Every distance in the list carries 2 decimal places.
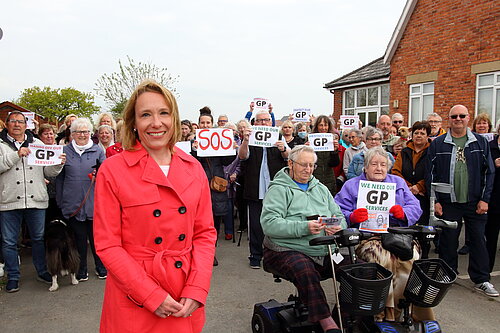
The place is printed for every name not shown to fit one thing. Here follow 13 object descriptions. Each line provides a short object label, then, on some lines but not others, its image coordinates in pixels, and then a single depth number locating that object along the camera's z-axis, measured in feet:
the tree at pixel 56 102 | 207.10
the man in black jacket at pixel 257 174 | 20.40
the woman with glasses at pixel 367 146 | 21.16
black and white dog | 17.46
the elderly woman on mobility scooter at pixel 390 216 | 12.82
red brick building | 40.29
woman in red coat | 6.49
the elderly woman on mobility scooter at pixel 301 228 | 11.60
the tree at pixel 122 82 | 82.69
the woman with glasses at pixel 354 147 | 23.95
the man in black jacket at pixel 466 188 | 17.34
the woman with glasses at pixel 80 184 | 17.79
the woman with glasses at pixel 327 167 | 21.90
